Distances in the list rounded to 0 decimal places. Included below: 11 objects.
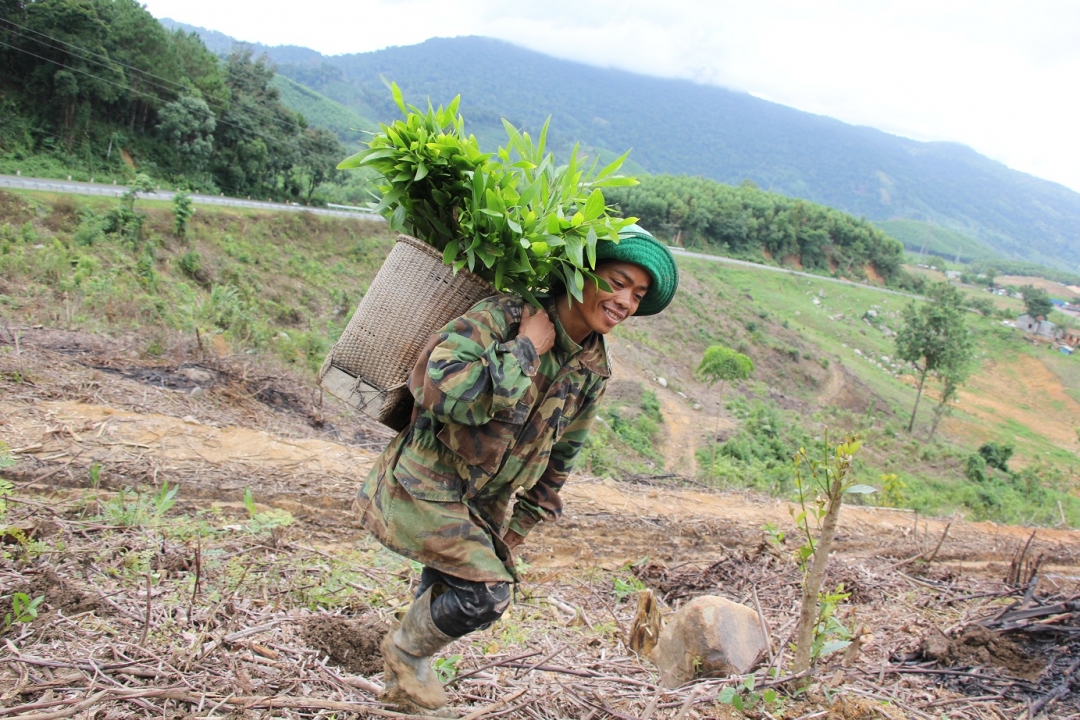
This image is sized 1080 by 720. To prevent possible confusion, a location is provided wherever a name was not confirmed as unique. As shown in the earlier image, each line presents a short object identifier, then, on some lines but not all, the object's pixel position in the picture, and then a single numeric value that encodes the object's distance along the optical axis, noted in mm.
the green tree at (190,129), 30891
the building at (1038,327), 53656
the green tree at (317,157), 34781
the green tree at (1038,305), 54706
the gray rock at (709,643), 3193
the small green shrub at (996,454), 23659
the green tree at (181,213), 19141
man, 1980
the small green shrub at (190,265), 18203
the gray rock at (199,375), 6975
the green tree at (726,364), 17906
